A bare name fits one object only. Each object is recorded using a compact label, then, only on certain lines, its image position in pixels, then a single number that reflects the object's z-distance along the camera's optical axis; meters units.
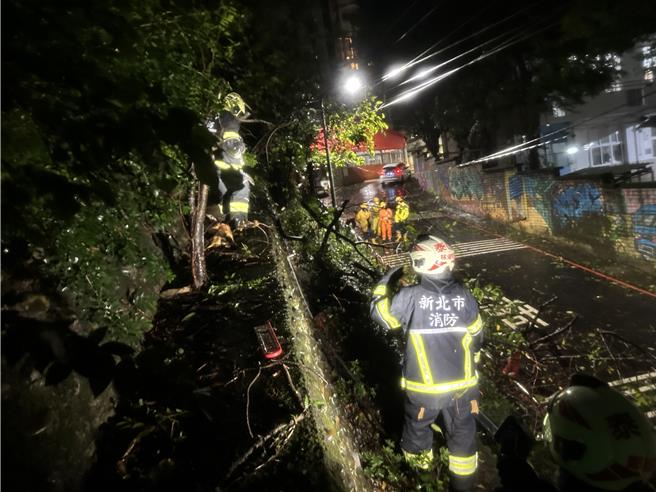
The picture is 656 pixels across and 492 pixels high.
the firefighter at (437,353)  3.12
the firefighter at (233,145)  4.51
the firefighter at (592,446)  1.62
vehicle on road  31.00
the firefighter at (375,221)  14.67
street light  10.05
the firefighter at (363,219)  14.84
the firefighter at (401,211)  14.39
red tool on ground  2.74
